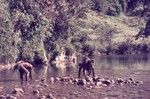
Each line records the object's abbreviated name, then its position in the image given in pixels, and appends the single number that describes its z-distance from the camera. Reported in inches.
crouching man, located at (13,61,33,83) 1368.1
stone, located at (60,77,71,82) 1350.6
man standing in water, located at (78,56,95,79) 1443.2
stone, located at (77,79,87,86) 1244.0
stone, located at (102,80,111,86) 1244.8
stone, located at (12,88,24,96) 1080.2
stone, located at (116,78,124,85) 1291.3
